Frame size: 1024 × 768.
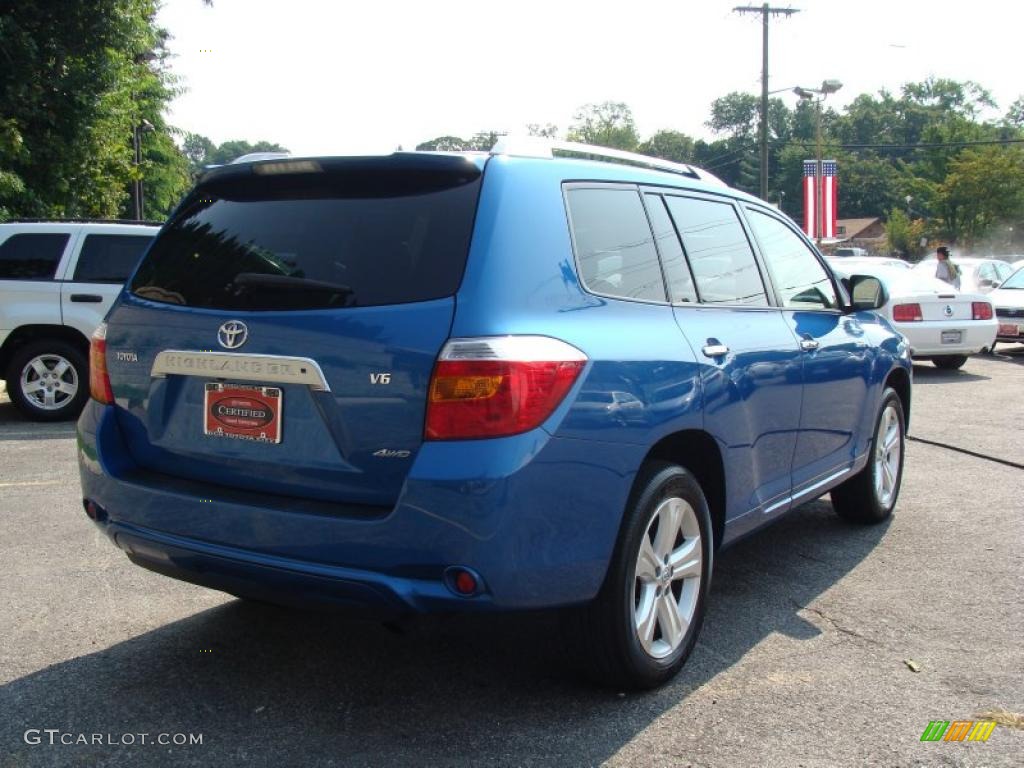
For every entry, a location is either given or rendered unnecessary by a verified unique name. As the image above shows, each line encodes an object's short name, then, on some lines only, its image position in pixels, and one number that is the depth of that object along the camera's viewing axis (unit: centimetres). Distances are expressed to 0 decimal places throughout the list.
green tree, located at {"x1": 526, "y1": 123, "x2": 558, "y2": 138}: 8050
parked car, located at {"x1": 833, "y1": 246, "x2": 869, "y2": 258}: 4358
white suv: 959
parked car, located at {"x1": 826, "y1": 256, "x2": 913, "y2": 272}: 1536
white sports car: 1297
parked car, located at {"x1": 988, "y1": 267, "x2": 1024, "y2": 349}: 1531
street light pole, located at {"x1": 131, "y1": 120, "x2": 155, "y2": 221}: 2347
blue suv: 290
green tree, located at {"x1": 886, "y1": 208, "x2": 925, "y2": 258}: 7006
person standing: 1788
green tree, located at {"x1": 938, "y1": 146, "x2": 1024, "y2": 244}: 5866
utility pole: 3503
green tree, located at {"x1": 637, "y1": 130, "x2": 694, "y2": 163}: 10212
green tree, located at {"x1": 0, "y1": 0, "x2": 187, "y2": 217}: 1420
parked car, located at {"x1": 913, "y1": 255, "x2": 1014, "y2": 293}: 2105
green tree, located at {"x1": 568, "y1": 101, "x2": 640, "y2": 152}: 10375
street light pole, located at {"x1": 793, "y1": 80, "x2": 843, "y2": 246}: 3409
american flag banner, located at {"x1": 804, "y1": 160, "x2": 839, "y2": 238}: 3428
